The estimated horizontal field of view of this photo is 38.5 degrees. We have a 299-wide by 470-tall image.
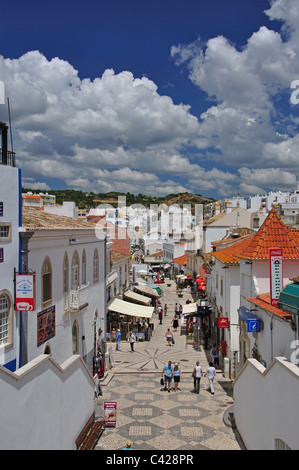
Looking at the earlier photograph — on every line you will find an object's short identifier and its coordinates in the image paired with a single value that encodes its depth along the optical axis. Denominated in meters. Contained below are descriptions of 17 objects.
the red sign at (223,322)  23.44
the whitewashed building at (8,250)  12.24
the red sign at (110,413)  14.19
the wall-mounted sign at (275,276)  14.60
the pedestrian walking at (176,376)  18.58
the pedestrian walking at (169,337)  29.29
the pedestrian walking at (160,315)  37.20
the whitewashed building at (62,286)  14.13
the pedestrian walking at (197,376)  17.94
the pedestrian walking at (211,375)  18.53
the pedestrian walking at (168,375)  18.39
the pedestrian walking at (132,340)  27.44
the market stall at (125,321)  30.26
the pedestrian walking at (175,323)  34.53
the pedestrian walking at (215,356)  23.31
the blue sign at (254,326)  15.41
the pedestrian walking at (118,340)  27.77
